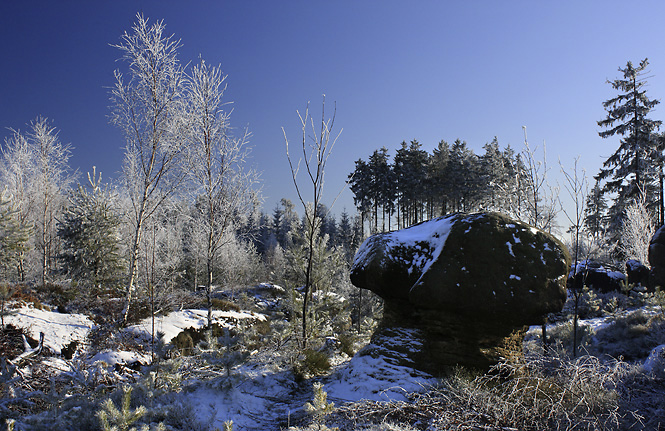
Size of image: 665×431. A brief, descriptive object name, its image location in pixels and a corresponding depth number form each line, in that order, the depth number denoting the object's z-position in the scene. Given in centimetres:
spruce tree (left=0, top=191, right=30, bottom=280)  1129
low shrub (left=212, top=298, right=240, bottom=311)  1505
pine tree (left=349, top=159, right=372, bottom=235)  3266
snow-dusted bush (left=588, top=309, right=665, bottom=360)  642
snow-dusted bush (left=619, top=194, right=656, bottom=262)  1430
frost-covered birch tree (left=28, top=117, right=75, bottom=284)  1730
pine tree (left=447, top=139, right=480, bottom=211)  3012
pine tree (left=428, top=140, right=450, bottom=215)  3125
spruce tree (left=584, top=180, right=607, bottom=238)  2785
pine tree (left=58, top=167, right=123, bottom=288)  1380
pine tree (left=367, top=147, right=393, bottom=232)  3241
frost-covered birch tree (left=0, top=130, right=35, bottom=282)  1898
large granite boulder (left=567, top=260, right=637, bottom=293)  1280
